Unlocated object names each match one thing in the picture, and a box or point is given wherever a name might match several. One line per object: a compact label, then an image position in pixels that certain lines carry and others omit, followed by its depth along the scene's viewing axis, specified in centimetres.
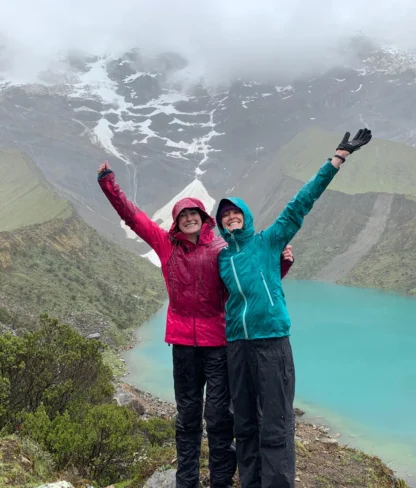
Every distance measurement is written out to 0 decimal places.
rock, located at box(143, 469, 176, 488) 442
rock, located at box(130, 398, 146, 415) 1173
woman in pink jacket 382
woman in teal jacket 348
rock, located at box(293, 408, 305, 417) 1480
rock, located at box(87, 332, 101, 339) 2434
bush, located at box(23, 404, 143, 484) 480
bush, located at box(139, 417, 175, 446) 761
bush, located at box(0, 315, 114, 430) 566
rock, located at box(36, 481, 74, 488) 322
